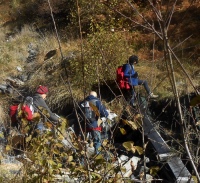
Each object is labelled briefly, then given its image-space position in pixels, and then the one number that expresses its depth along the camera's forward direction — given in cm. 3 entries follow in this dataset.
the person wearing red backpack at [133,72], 1059
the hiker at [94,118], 801
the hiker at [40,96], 903
